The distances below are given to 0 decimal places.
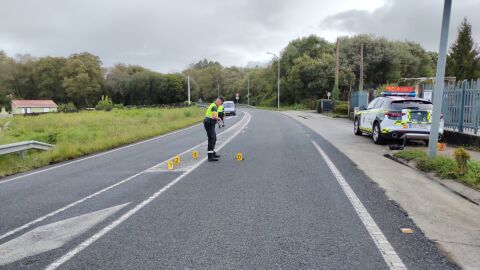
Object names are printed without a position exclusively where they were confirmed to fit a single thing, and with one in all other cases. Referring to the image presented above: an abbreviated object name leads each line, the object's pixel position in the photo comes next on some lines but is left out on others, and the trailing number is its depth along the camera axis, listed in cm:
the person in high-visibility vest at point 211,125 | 1101
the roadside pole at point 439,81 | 922
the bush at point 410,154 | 1027
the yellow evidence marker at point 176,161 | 1067
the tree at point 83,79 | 9619
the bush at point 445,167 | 816
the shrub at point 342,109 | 3825
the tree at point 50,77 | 9681
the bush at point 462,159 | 809
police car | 1345
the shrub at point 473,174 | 751
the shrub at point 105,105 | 7150
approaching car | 4353
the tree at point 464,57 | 5234
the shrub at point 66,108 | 6882
